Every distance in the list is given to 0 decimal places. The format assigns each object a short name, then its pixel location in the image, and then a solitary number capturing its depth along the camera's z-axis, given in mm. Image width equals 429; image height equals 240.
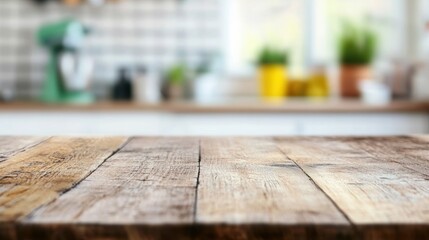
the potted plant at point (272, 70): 3076
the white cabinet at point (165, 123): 2592
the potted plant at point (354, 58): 3025
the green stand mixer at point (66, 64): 2848
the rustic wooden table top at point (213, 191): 580
